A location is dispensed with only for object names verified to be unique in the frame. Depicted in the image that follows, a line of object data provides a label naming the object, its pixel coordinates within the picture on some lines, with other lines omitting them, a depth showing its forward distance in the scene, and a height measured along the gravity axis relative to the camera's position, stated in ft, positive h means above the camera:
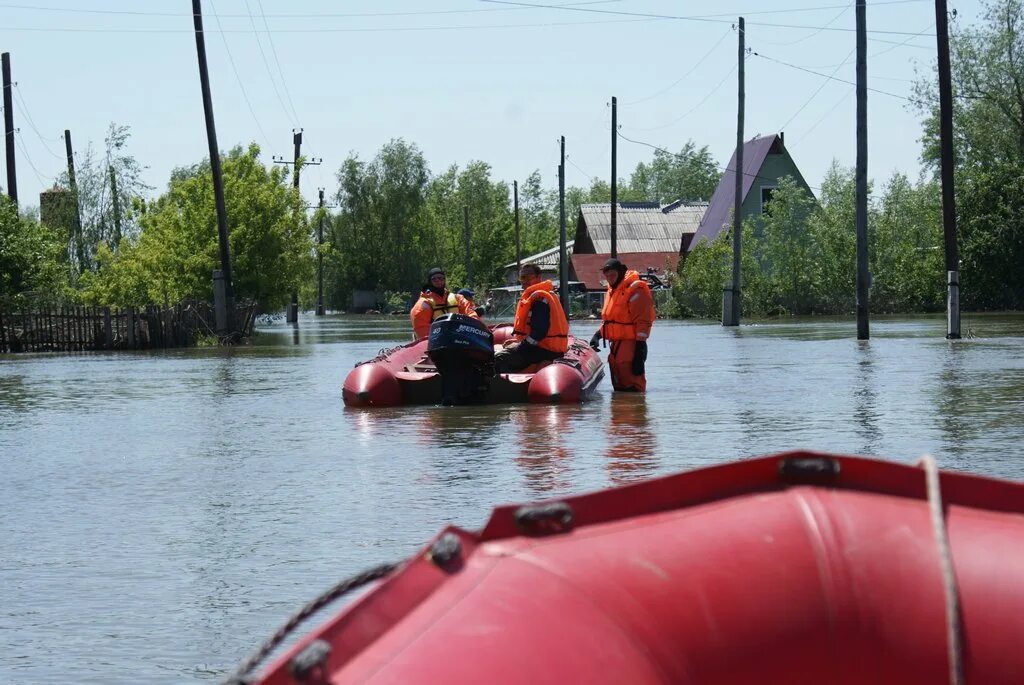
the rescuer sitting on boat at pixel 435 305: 65.58 -1.46
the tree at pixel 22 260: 142.10 +1.88
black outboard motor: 60.08 -3.18
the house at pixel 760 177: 271.69 +12.83
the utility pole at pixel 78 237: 221.05 +5.65
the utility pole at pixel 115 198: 233.35 +11.12
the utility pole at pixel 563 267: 227.49 -0.39
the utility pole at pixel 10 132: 181.10 +16.14
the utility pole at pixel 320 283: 427.33 -2.68
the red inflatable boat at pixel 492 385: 61.26 -4.32
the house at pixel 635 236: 307.58 +4.90
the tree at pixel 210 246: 169.58 +3.07
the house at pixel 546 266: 337.60 -0.29
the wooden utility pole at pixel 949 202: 113.39 +3.25
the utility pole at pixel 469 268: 394.73 -0.18
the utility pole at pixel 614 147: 221.05 +14.90
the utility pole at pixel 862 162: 115.03 +6.21
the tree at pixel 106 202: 233.14 +10.60
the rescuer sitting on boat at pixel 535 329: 63.36 -2.43
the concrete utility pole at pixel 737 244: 175.83 +1.46
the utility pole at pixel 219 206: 146.30 +6.04
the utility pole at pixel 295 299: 288.30 -4.36
